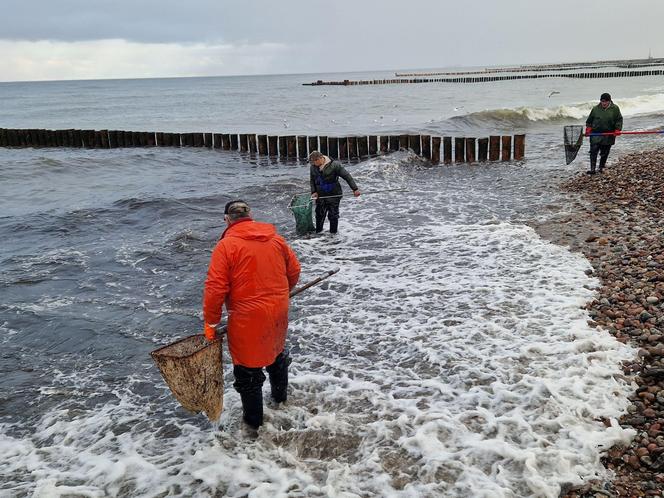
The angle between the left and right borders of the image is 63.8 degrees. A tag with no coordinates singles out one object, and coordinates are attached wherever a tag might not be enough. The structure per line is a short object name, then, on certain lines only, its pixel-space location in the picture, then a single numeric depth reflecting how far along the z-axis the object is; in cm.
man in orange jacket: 437
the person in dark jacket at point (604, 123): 1333
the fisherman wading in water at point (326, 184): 1058
